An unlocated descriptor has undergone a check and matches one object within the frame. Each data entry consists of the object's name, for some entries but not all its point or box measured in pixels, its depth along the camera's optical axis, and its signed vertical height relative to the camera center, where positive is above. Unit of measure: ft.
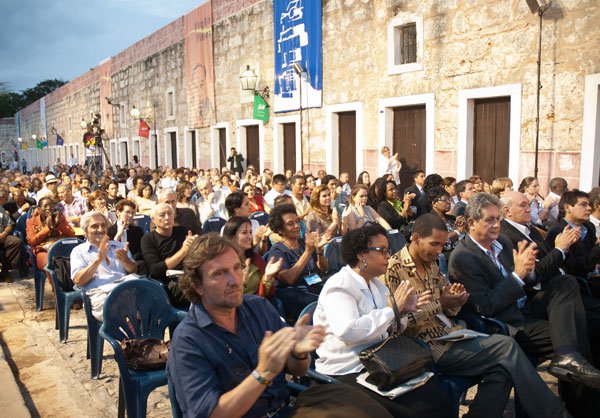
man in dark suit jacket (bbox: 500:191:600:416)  10.90 -3.15
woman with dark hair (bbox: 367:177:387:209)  24.84 -1.96
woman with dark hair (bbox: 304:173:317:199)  31.96 -1.95
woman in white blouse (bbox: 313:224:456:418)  8.64 -2.77
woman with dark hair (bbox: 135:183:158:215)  27.45 -2.40
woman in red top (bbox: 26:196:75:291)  21.17 -2.97
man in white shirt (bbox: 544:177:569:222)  22.97 -2.01
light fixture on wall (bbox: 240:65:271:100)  50.83 +6.86
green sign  51.01 +4.36
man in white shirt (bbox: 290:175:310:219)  24.83 -2.00
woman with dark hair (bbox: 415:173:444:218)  24.88 -2.04
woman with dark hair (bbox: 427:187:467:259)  18.63 -2.41
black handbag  8.38 -3.37
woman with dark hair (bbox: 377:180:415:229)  23.81 -2.48
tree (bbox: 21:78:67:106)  261.24 +33.18
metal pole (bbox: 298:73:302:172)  45.65 +2.22
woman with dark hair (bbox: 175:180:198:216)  25.12 -1.91
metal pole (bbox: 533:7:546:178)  27.40 +2.77
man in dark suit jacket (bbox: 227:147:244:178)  56.08 -0.75
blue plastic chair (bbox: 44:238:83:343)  15.84 -4.20
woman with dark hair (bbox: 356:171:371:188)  34.24 -1.66
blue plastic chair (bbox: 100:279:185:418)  10.04 -3.73
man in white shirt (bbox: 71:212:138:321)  14.17 -2.98
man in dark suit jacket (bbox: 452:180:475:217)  22.43 -1.92
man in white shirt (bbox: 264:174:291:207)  28.27 -1.85
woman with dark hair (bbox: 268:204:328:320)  13.55 -2.90
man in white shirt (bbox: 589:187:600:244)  16.03 -1.78
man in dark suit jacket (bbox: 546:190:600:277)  14.14 -2.35
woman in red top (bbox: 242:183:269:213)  26.75 -2.40
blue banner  43.65 +8.62
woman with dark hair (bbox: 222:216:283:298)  12.89 -2.80
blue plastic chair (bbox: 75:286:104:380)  13.65 -4.83
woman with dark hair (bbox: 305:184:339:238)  20.34 -2.34
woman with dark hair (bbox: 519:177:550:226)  22.33 -2.22
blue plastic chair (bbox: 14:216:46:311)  19.93 -4.96
